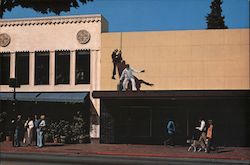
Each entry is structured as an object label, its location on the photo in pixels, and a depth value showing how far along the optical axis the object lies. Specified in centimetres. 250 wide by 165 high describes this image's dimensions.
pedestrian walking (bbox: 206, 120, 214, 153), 2153
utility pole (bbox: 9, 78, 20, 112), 2488
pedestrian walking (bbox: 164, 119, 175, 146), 2421
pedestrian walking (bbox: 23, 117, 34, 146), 2441
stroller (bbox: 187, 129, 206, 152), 2198
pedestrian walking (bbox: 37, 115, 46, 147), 2366
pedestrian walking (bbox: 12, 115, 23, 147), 2352
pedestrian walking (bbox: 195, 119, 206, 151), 2200
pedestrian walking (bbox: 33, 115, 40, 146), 2394
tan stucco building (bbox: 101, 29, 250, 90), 2588
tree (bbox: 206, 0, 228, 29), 5122
